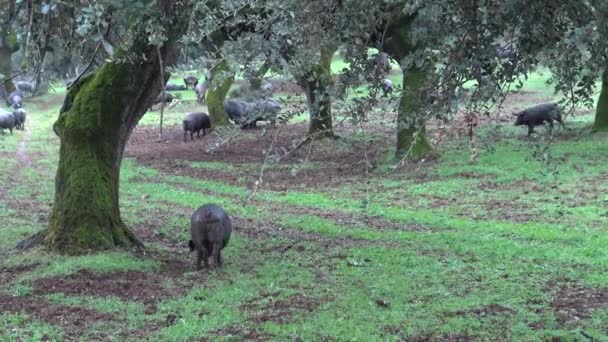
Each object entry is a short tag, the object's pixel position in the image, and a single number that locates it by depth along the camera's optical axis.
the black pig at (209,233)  8.85
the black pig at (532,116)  19.89
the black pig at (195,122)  24.89
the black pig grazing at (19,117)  28.31
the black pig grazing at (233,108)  28.14
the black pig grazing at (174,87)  45.81
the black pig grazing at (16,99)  29.55
